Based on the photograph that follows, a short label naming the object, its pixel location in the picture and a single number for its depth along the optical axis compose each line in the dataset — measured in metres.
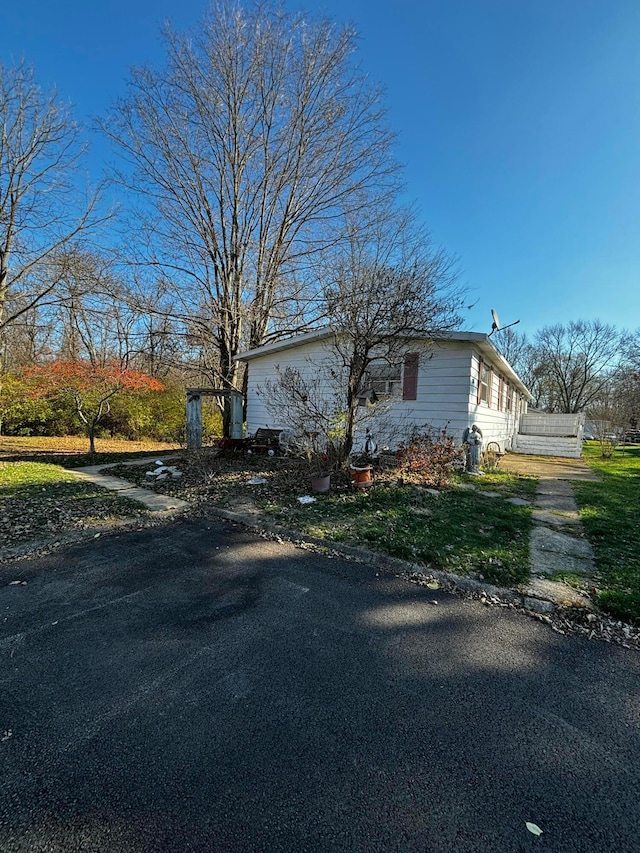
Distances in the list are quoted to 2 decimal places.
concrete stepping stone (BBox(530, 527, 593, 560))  4.08
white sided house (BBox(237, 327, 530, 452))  8.30
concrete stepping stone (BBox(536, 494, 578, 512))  6.03
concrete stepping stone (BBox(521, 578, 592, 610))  2.96
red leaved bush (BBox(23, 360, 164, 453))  10.17
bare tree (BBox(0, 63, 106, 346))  11.38
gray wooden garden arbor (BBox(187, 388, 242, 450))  10.44
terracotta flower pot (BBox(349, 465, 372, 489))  6.53
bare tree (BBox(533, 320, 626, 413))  35.22
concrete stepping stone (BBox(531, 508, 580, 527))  5.19
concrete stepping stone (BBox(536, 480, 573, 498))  7.23
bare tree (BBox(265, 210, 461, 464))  6.28
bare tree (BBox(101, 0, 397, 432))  11.38
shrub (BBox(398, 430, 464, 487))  7.41
